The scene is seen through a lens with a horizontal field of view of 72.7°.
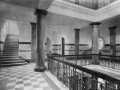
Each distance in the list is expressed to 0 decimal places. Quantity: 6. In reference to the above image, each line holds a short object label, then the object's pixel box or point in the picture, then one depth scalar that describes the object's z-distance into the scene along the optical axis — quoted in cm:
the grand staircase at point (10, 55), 660
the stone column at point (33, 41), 779
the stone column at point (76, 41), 1079
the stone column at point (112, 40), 958
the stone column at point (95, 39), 755
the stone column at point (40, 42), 486
